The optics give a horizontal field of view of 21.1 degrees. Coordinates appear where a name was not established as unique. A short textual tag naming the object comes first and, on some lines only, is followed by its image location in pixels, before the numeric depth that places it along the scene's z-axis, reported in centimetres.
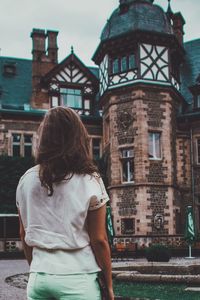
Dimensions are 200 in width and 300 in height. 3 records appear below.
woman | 217
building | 2278
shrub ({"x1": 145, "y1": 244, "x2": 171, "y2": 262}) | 1295
